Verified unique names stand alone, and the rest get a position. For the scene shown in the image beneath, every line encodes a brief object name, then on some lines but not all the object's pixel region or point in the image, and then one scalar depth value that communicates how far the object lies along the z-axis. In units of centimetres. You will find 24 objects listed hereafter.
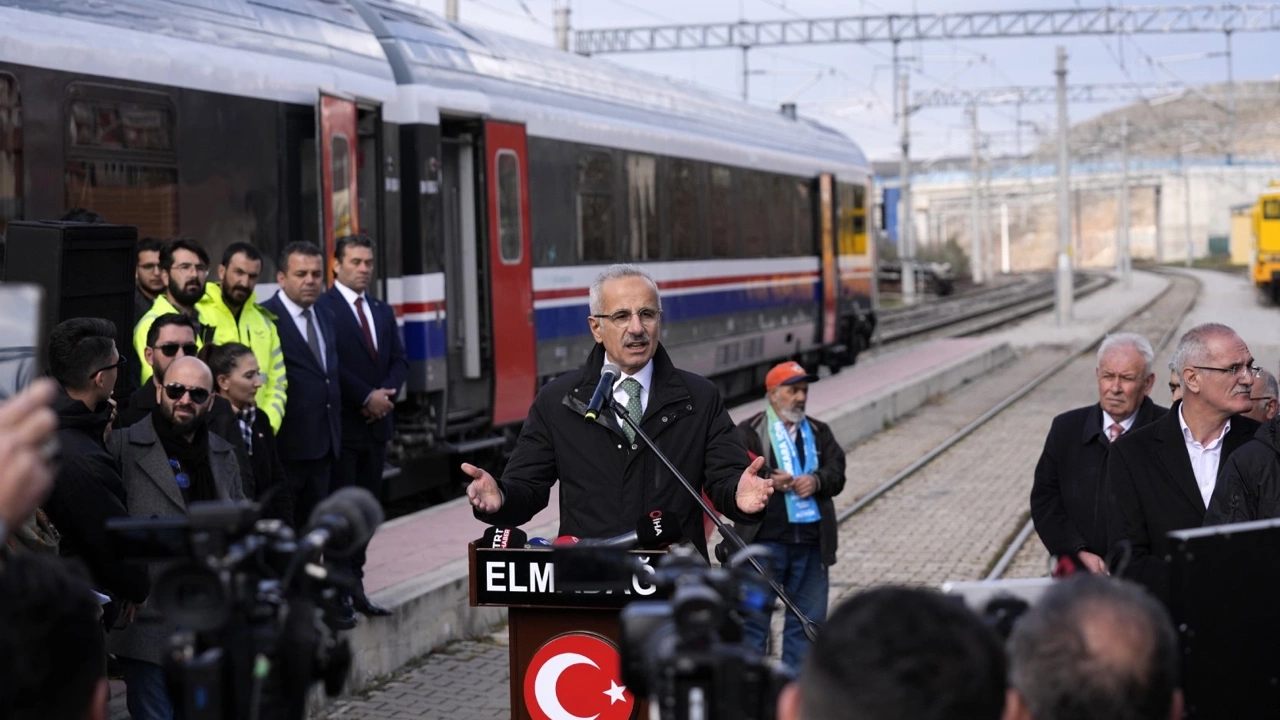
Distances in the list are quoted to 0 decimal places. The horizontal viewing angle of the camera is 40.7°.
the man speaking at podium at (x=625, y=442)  533
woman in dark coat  698
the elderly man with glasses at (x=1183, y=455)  570
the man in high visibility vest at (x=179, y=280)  797
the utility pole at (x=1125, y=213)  6444
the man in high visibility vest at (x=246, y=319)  828
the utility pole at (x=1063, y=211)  3722
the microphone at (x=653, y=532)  490
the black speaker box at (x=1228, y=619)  357
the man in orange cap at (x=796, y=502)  768
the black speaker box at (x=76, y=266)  670
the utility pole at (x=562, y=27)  3134
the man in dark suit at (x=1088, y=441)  673
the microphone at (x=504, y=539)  496
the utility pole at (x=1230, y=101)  4642
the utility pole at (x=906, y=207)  4950
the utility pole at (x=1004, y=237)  11306
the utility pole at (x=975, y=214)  6572
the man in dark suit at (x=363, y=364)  957
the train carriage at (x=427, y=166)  959
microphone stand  477
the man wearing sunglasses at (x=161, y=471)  590
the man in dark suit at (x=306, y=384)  881
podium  490
